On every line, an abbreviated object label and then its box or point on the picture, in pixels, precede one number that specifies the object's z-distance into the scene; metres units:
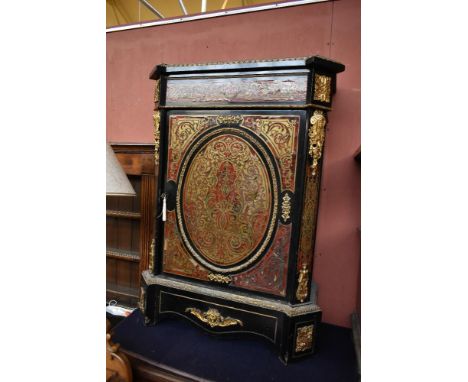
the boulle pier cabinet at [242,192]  1.02
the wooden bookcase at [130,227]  1.66
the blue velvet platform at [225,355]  1.02
